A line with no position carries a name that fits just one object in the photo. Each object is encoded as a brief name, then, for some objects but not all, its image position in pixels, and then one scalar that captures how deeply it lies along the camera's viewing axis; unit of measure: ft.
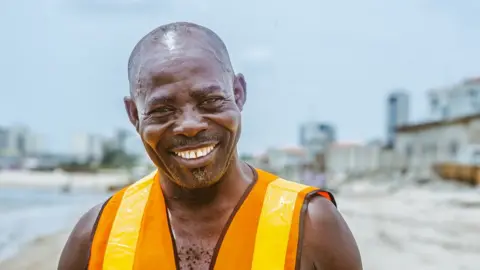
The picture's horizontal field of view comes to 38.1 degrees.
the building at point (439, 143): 130.11
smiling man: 8.06
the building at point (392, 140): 154.92
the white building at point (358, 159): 166.50
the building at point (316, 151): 186.43
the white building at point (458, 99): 149.18
